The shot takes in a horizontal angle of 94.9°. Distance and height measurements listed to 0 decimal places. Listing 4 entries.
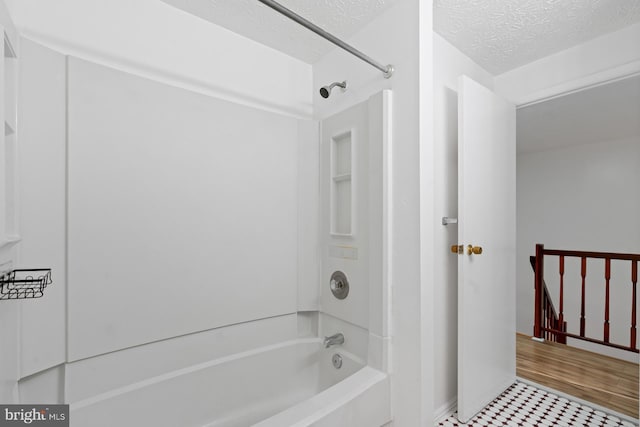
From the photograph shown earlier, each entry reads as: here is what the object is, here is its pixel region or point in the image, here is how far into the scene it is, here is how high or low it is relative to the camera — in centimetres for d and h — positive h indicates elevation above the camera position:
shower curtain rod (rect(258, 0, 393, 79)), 103 +74
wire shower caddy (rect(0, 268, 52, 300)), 93 -24
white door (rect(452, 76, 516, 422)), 167 -19
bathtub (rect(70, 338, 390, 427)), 121 -88
